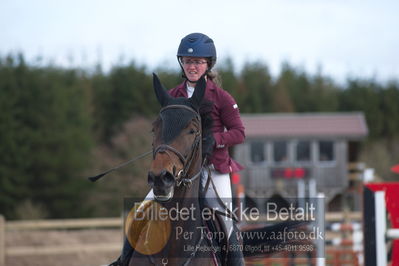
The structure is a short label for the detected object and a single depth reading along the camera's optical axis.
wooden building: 74.62
